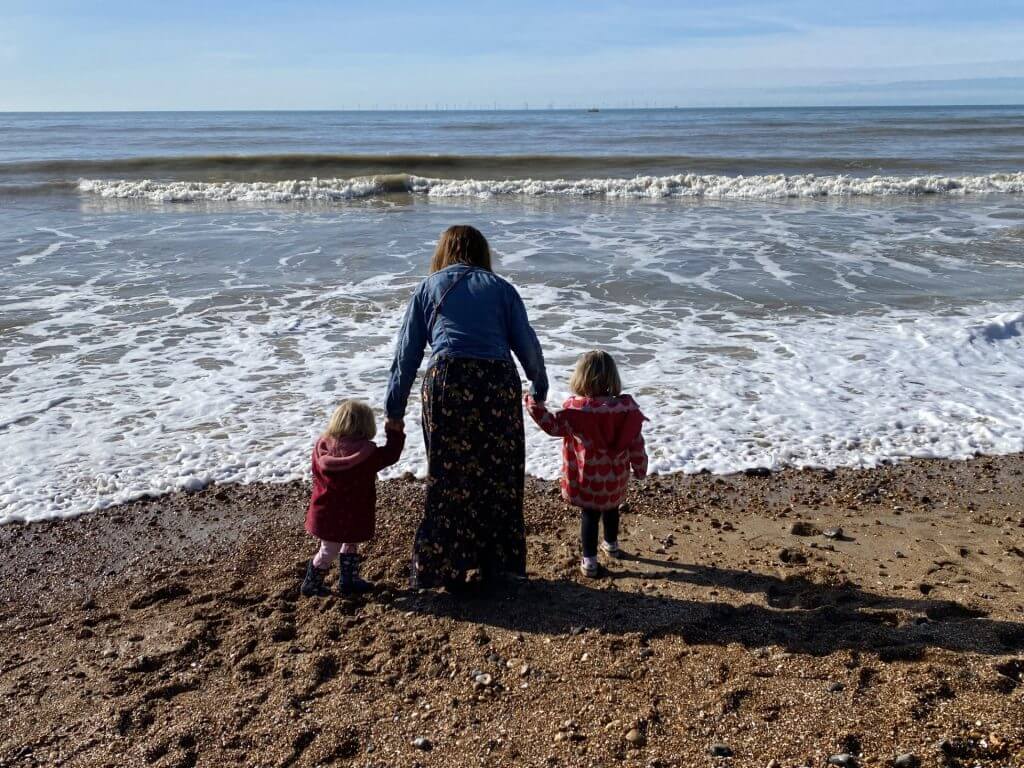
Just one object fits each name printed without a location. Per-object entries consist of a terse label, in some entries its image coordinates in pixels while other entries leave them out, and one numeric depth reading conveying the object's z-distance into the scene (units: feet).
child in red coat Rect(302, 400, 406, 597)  12.55
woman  12.02
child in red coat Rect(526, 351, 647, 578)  13.01
